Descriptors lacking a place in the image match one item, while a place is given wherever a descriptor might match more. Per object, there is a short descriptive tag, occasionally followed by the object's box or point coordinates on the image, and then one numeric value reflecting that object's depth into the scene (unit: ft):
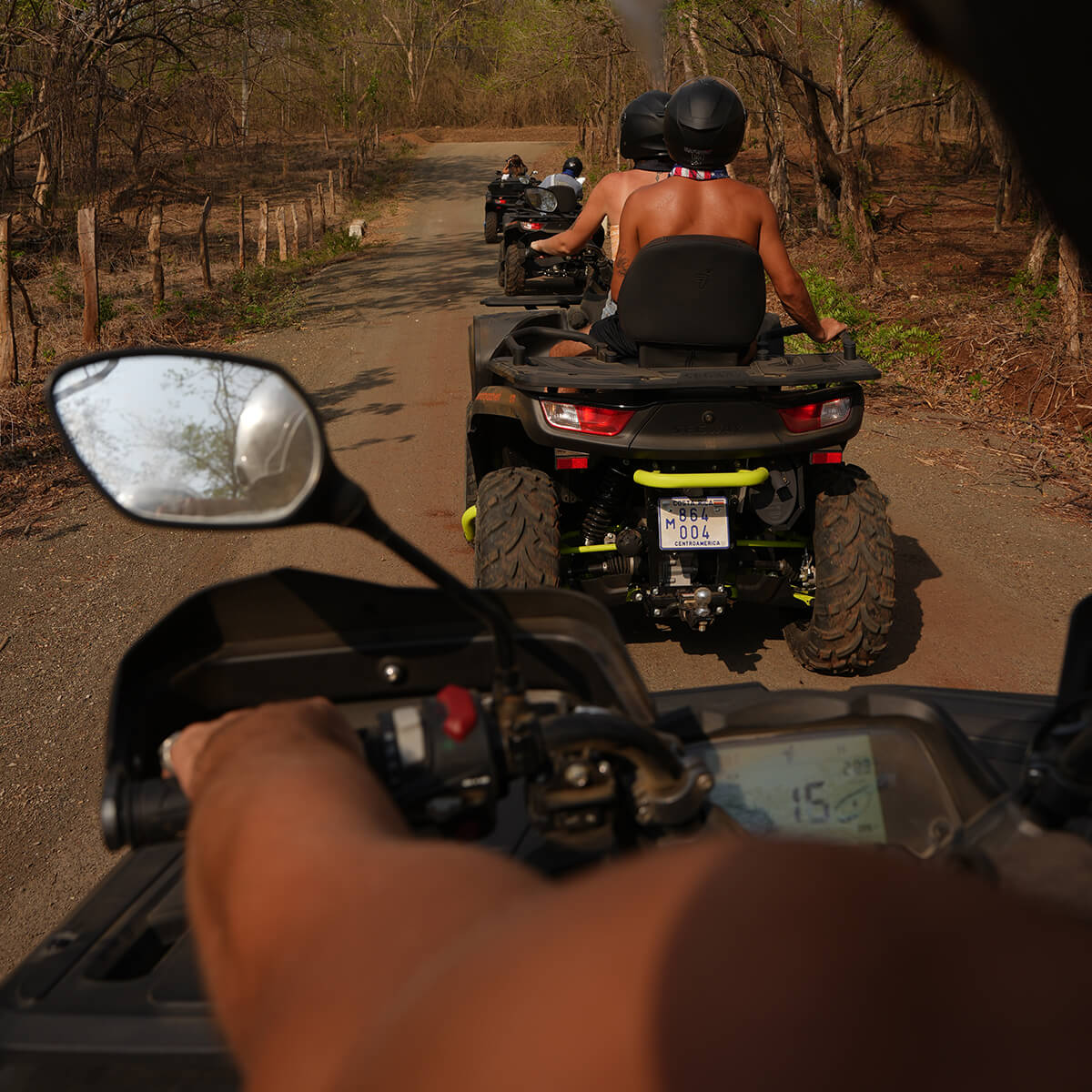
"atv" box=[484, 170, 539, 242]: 53.78
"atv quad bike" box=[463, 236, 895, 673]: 12.51
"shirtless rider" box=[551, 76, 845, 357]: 14.55
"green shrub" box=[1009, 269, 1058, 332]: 30.94
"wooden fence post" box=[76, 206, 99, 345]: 33.58
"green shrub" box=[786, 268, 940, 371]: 30.73
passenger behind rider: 19.07
